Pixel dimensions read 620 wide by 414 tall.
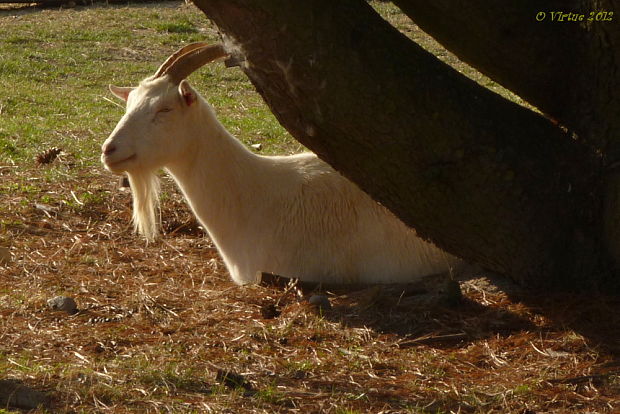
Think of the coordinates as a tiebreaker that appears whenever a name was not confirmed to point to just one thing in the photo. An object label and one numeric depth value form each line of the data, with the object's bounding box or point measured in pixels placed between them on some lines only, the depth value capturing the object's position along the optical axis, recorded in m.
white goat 12.64
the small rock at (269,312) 11.16
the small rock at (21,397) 8.13
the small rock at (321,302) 11.27
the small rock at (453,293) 10.93
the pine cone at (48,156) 17.80
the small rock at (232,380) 8.70
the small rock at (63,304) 10.94
